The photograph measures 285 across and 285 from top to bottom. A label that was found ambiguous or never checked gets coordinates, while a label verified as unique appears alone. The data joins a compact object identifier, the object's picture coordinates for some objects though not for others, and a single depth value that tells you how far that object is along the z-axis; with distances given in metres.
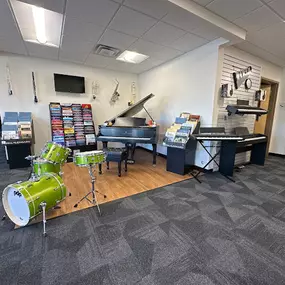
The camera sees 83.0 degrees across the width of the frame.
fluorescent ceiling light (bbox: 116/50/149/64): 4.15
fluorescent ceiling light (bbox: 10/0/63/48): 2.40
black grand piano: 3.96
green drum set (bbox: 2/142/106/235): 1.71
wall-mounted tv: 4.60
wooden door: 5.12
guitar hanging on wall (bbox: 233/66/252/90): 3.63
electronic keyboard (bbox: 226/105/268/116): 3.36
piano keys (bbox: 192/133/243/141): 3.03
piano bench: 3.43
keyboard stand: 3.40
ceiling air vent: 3.63
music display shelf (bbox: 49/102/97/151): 4.53
